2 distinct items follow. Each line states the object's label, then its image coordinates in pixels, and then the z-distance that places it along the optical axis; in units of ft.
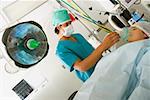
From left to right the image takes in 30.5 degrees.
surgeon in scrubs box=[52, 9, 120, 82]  5.33
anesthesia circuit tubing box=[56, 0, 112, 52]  6.50
